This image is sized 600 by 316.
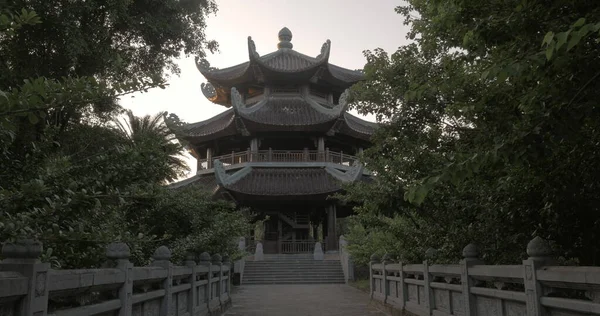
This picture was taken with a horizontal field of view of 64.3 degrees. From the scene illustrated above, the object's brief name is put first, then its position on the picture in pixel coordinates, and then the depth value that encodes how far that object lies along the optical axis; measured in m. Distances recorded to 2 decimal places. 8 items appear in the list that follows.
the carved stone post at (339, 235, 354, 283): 21.58
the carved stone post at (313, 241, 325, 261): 24.92
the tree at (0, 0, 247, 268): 2.71
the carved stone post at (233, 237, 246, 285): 21.31
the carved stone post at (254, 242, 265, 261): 24.83
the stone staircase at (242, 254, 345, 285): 21.95
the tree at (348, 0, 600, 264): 2.94
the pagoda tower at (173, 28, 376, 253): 25.84
